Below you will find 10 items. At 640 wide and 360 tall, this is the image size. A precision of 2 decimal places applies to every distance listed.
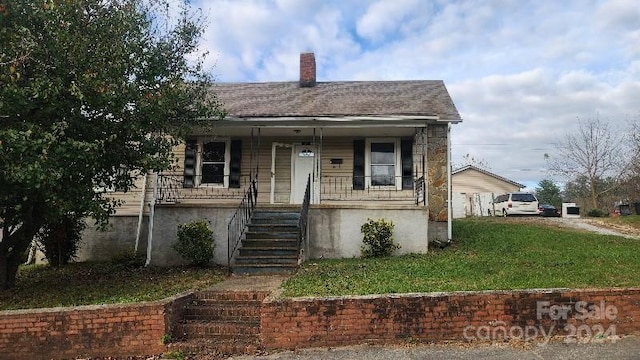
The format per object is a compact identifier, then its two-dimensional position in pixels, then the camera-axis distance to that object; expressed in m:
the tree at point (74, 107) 7.46
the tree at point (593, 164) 33.25
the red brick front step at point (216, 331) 7.03
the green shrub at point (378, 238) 11.96
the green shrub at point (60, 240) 13.37
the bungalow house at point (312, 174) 12.43
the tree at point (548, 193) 56.78
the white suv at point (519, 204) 24.66
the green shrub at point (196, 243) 11.95
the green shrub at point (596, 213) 25.97
